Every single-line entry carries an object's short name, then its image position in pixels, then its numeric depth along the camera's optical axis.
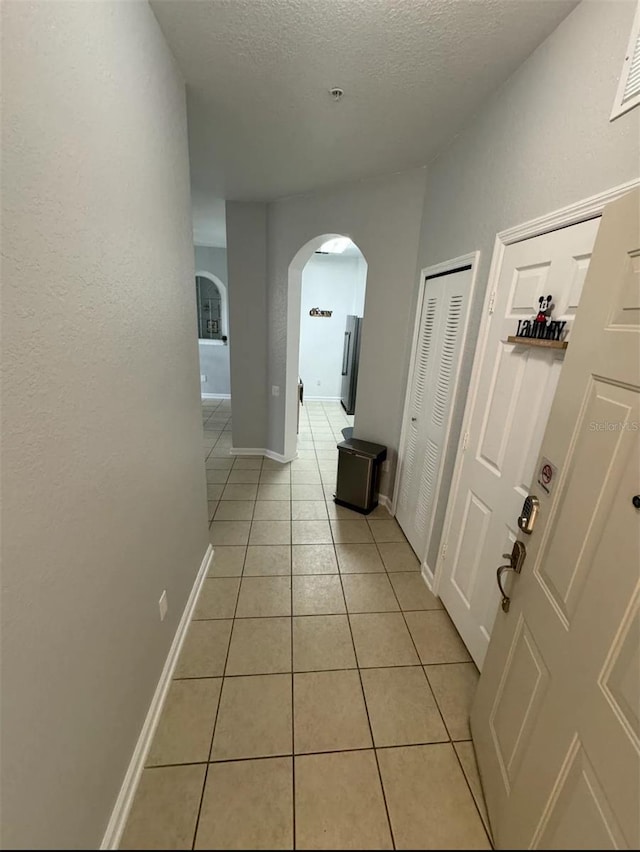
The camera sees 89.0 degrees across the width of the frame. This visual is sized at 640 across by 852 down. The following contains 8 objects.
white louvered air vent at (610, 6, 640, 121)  0.89
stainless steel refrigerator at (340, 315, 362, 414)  5.25
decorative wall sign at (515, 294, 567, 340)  1.13
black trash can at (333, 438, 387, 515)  2.78
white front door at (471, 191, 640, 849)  0.63
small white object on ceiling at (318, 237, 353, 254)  4.44
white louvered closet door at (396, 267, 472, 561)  1.90
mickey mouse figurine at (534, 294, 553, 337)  1.18
